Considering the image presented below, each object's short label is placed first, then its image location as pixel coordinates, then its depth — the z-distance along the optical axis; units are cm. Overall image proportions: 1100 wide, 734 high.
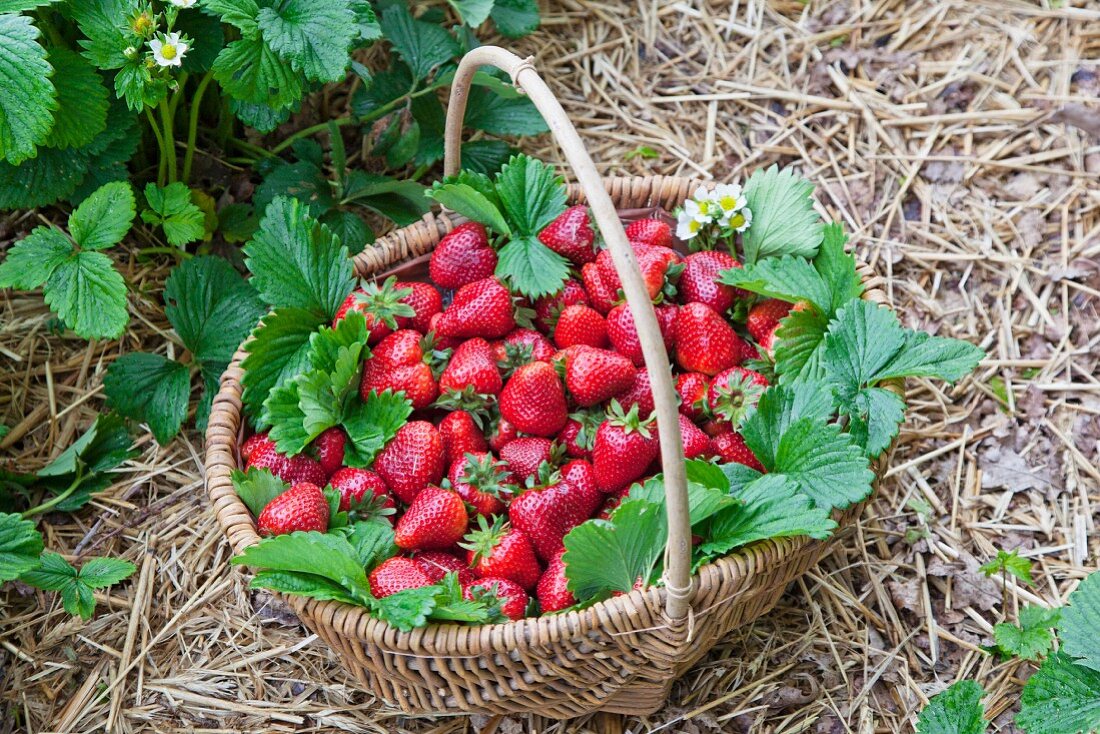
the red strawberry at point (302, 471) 122
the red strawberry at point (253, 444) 123
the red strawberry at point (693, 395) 124
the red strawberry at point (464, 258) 128
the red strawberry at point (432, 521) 119
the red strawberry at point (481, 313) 125
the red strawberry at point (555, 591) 117
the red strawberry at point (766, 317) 126
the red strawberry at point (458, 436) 123
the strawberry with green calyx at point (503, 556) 118
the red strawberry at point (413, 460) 121
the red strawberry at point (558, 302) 128
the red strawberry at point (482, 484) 121
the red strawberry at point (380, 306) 125
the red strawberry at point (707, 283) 127
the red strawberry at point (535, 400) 122
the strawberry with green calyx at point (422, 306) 128
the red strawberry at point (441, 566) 118
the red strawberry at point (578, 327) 126
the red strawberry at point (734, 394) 122
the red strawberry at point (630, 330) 125
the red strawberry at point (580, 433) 123
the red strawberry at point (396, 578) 116
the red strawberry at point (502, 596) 116
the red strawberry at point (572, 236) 129
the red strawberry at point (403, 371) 124
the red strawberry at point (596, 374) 122
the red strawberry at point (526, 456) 122
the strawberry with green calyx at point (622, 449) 120
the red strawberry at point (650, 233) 130
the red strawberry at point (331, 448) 123
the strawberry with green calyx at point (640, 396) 124
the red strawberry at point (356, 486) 121
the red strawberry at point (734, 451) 122
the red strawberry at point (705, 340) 124
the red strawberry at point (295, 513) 118
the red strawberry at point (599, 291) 127
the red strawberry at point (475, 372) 124
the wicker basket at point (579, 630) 111
